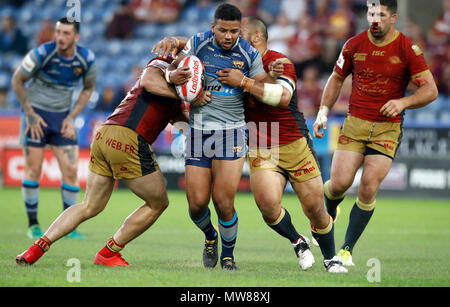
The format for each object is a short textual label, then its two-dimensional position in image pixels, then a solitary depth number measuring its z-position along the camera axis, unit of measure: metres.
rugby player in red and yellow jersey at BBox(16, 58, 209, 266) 13.30
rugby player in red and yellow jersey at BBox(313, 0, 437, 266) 14.62
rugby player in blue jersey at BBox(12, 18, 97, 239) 19.06
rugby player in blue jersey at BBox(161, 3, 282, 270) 13.41
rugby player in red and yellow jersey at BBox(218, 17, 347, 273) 13.84
